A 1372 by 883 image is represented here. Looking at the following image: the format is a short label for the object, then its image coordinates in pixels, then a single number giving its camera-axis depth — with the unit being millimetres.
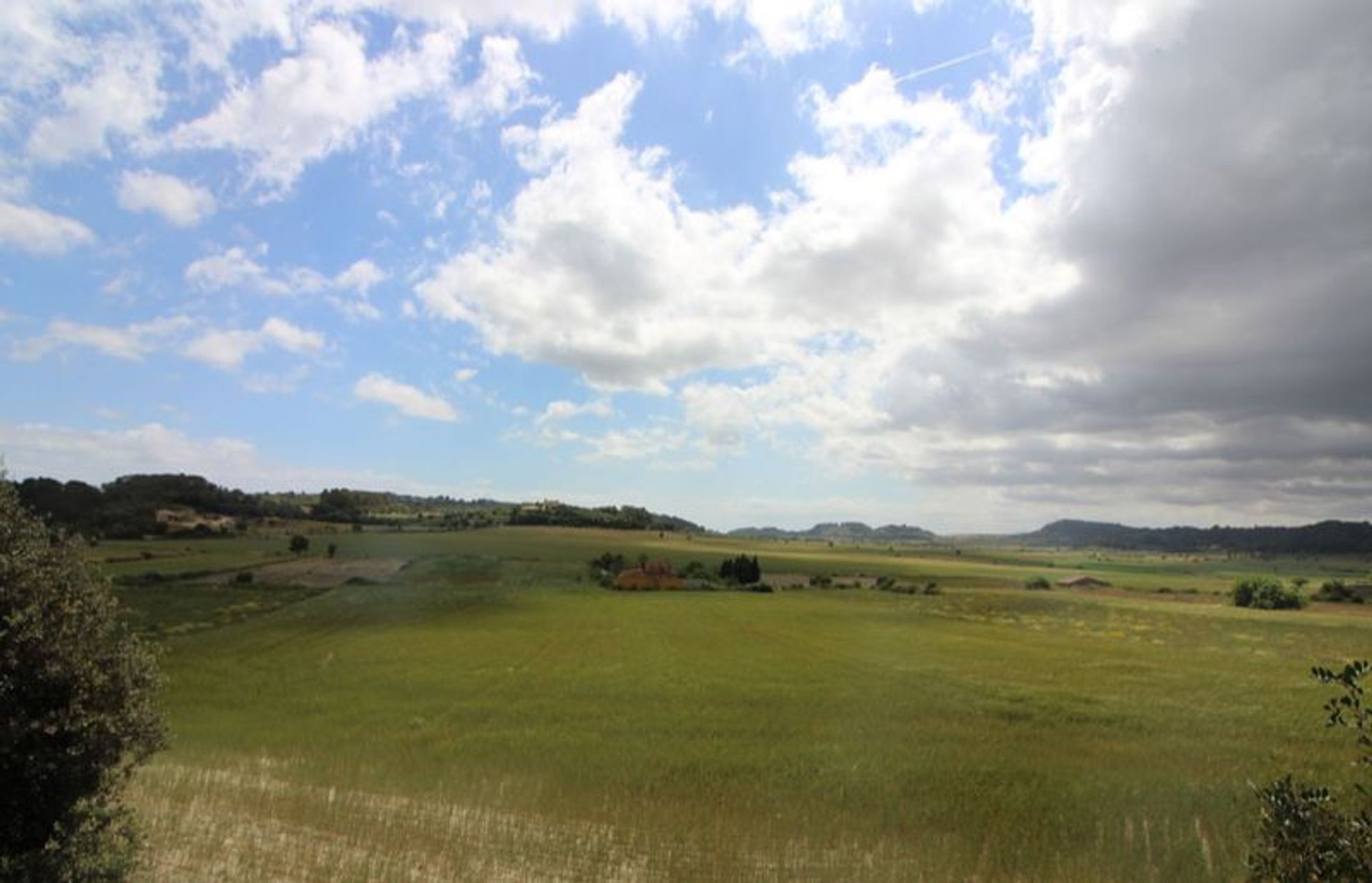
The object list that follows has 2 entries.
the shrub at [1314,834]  6949
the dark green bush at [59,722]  14477
